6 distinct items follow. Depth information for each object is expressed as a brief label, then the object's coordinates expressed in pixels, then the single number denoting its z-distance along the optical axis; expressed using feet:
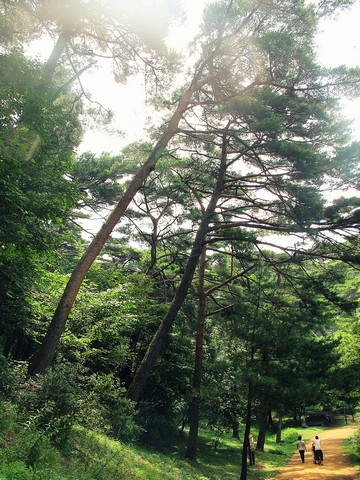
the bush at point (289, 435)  99.92
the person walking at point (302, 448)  59.06
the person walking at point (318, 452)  54.24
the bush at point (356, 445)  55.11
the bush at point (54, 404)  20.72
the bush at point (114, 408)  27.35
